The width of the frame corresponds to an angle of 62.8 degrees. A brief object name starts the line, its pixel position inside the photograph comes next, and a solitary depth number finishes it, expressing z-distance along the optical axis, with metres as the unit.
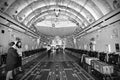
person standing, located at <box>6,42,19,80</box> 4.34
